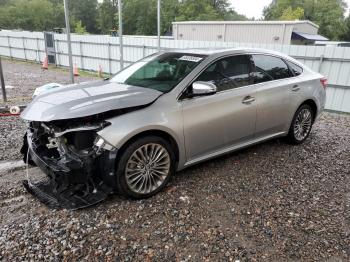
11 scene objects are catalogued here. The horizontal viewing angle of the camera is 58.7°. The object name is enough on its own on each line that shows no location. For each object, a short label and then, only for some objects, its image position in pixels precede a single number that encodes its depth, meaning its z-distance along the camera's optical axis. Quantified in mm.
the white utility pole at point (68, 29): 7148
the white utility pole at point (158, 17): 9727
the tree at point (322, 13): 54634
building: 22203
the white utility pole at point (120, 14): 8422
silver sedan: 3191
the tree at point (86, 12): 75875
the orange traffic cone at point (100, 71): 15205
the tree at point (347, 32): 56844
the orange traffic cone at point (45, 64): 17672
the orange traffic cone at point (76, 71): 15252
